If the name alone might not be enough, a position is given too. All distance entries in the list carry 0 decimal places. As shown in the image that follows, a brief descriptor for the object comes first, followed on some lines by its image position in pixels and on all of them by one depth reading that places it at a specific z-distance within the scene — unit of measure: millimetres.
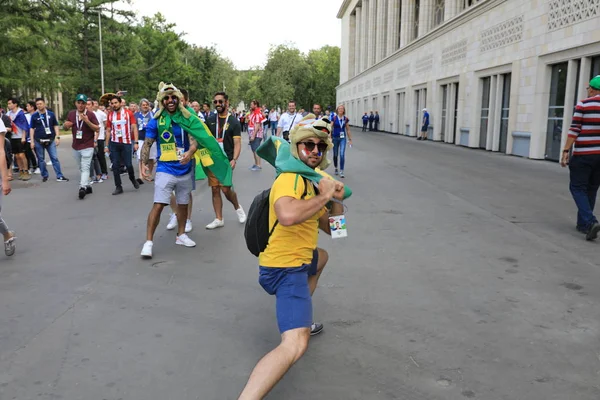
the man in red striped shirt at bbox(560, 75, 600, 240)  6594
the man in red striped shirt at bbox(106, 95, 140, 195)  10516
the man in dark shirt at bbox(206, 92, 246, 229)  7141
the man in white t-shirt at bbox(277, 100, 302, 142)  14570
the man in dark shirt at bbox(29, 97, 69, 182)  12398
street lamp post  37906
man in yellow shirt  2773
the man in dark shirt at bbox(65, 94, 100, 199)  10070
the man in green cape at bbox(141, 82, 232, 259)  5774
